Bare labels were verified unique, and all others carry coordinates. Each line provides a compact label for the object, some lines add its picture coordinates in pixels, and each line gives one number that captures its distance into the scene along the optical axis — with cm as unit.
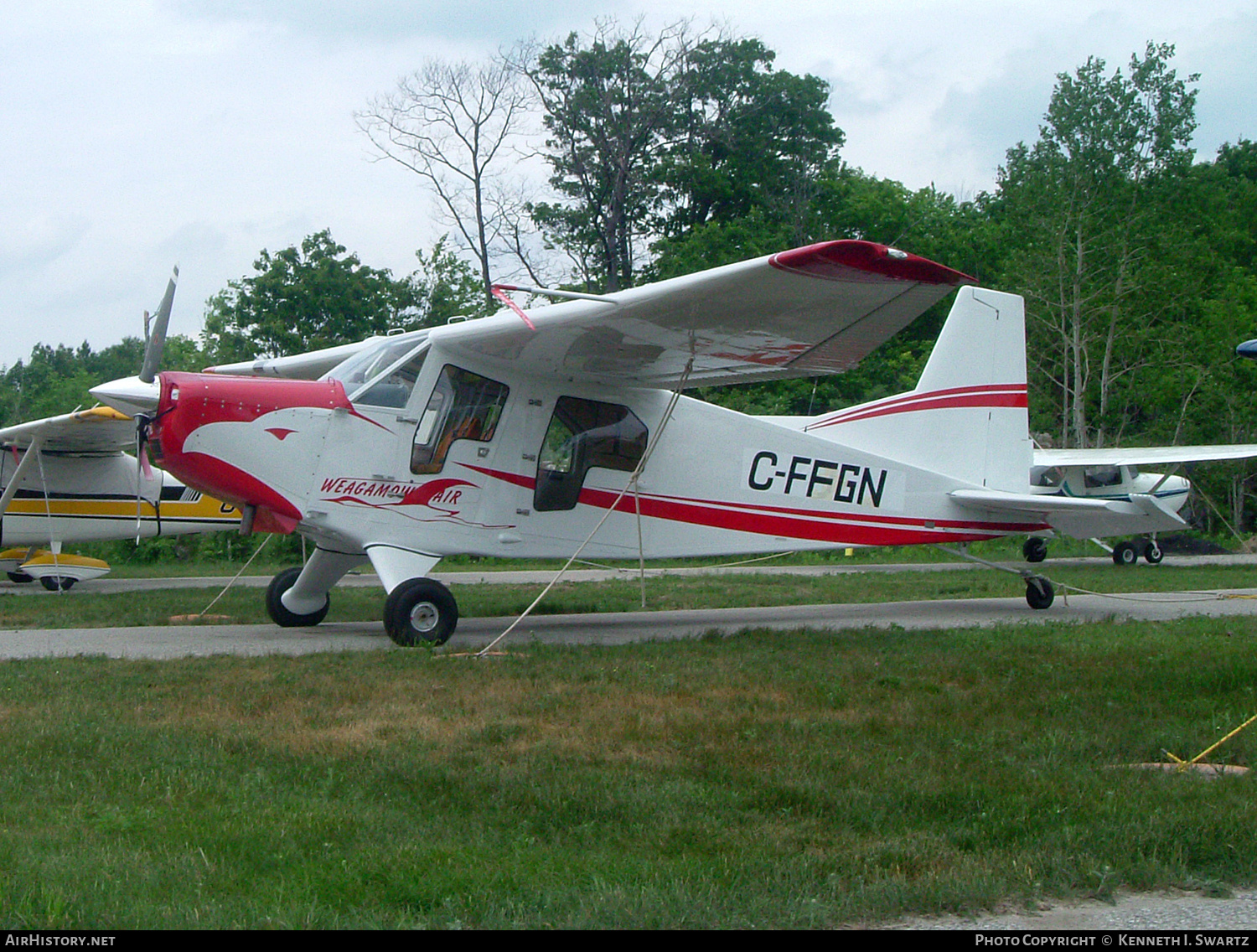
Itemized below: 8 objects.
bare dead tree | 3334
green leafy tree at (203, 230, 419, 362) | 3538
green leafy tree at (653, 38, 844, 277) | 3681
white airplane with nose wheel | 2052
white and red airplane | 891
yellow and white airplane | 1730
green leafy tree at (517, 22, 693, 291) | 3606
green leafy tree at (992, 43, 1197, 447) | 3256
